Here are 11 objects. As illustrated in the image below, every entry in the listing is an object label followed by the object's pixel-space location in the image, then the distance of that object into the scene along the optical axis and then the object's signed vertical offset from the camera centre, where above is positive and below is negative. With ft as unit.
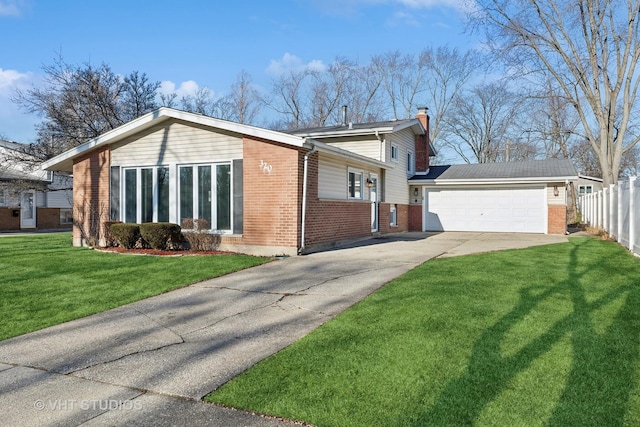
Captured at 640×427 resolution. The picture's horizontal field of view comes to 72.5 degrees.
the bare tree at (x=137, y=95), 86.99 +23.75
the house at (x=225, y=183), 35.58 +2.74
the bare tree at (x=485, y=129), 129.08 +24.70
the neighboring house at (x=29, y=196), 81.51 +3.43
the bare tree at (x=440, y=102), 126.82 +31.93
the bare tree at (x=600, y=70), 68.85 +23.08
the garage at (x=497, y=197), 59.82 +2.12
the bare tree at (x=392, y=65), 127.95 +43.14
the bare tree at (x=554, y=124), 76.95 +20.48
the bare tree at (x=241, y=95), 128.16 +34.68
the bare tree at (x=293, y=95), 132.26 +35.76
